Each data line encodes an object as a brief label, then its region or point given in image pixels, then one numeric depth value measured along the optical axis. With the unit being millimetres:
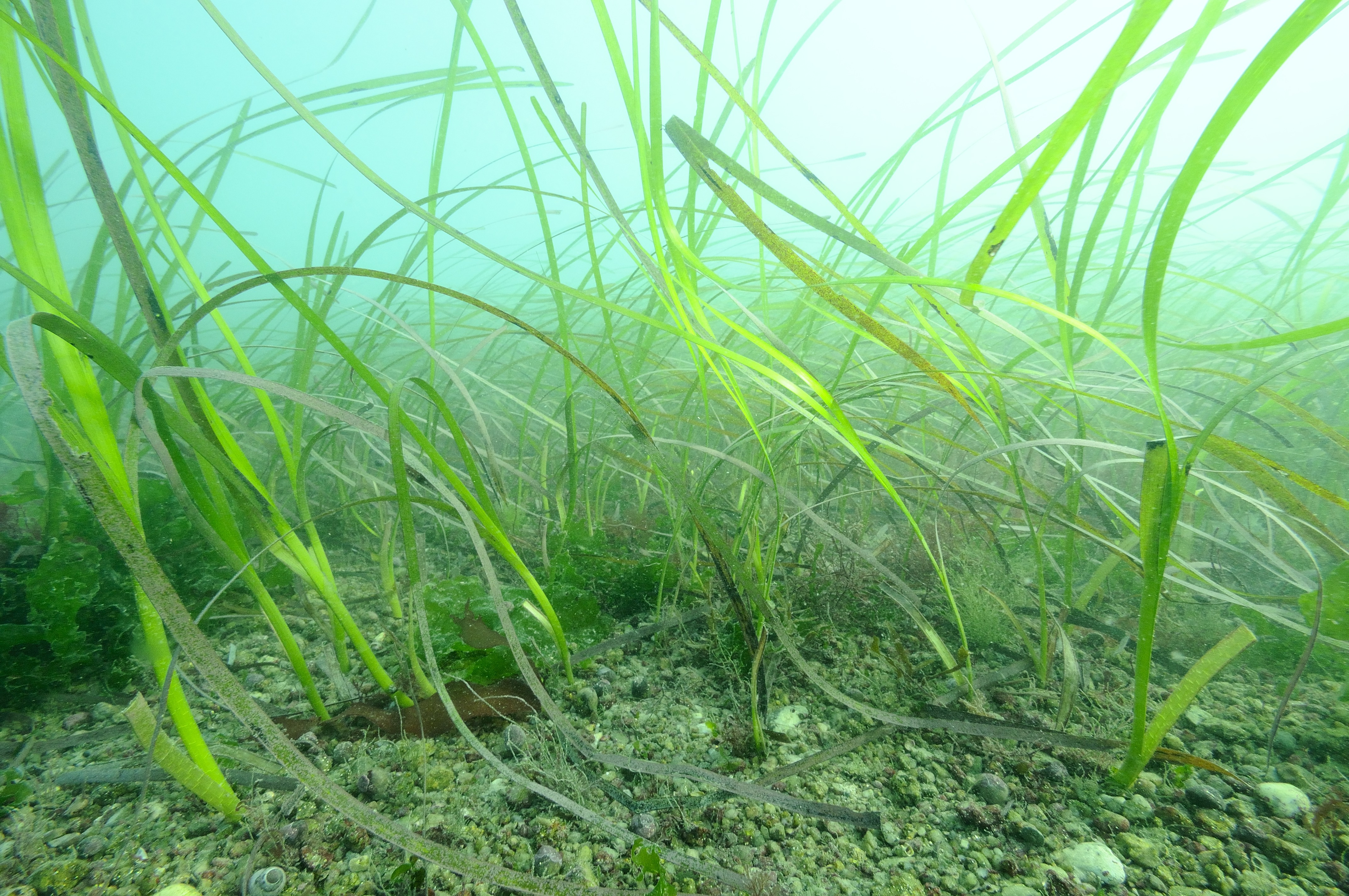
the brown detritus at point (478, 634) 348
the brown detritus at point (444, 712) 289
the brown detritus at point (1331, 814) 234
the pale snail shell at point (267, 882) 210
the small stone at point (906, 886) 218
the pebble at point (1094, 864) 219
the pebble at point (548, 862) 223
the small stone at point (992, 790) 253
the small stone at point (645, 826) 238
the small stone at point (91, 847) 223
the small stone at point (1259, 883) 211
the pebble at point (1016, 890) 216
